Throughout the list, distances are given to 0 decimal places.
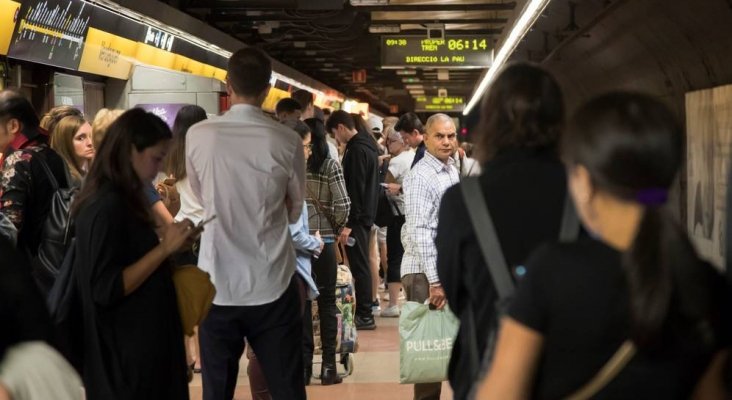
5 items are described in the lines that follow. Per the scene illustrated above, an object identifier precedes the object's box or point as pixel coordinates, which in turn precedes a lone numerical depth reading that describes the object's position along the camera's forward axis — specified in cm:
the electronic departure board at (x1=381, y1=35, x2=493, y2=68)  1936
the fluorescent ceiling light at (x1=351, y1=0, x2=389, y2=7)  1545
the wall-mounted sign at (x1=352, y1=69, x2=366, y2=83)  3472
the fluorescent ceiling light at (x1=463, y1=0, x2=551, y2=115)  1251
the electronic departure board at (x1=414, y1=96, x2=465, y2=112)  4734
